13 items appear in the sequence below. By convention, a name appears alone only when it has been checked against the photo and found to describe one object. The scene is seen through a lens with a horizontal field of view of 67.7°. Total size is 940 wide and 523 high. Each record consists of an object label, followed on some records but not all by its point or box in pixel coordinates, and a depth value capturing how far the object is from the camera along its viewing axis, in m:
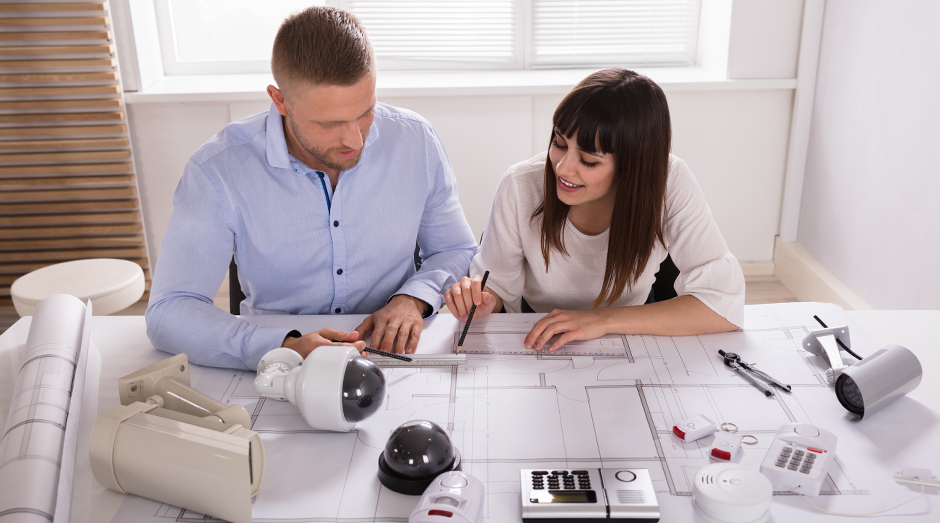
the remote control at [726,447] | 1.06
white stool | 2.56
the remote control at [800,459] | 0.99
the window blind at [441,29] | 3.53
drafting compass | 1.25
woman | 1.47
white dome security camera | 1.09
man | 1.42
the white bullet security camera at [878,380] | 1.14
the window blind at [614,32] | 3.57
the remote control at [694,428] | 1.11
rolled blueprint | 0.91
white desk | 0.99
